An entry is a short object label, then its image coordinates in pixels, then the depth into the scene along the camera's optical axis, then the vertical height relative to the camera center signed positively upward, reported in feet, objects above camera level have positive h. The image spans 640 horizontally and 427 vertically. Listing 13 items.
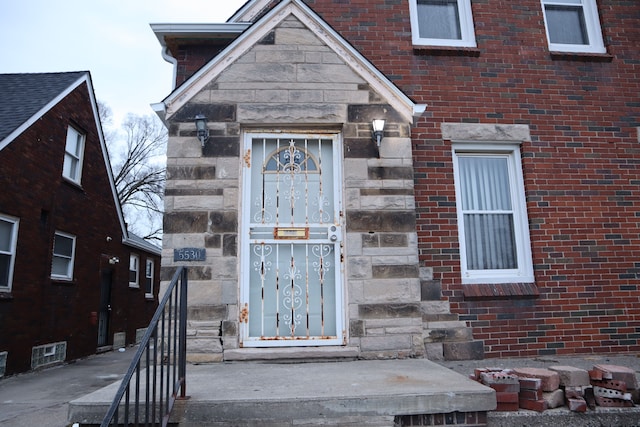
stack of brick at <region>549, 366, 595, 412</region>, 11.32 -2.25
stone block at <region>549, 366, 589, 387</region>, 11.48 -2.05
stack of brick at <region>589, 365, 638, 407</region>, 11.37 -2.28
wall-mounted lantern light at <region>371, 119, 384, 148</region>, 16.46 +5.94
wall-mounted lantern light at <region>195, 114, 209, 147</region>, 16.14 +6.02
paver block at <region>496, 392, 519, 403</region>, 10.98 -2.38
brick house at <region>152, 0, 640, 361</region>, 15.88 +4.55
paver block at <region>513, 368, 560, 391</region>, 11.35 -2.00
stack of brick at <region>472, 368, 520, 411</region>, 10.98 -2.18
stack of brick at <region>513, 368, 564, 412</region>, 11.06 -2.31
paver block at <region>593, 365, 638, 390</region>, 11.57 -2.05
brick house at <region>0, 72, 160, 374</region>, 29.45 +5.76
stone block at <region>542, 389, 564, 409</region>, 11.18 -2.50
